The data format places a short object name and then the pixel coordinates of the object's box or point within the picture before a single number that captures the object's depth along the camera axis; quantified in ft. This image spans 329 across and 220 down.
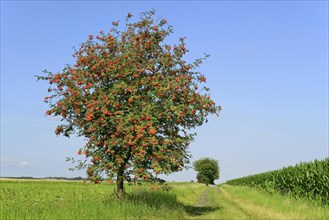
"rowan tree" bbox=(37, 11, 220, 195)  59.57
